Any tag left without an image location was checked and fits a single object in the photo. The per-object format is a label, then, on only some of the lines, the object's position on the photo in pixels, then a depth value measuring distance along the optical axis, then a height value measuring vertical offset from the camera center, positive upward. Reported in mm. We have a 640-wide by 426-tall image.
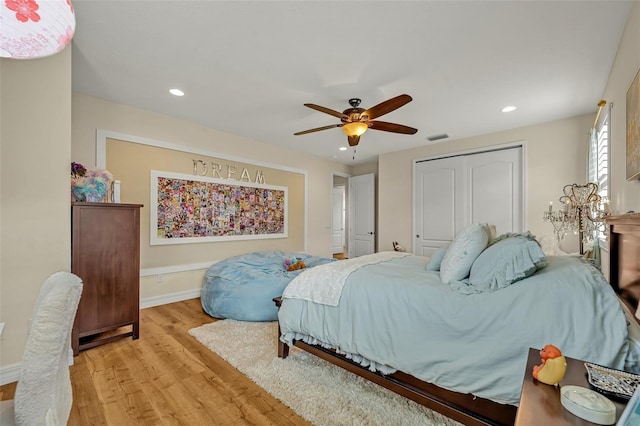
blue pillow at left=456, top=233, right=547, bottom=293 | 1543 -288
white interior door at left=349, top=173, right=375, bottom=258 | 6285 -29
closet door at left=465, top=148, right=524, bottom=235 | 4141 +394
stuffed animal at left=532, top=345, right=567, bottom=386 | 888 -496
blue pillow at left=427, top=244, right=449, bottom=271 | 2219 -377
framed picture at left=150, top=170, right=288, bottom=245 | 3697 +57
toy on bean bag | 3729 -690
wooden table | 734 -544
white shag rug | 1627 -1184
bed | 1299 -589
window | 2488 +624
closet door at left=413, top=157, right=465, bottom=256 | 4703 +202
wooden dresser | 2334 -486
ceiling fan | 2551 +971
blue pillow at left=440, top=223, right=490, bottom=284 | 1846 -267
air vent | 4453 +1257
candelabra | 2330 +19
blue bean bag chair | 3113 -891
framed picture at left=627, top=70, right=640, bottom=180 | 1555 +503
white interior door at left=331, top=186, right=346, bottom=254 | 8391 -133
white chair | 783 -426
